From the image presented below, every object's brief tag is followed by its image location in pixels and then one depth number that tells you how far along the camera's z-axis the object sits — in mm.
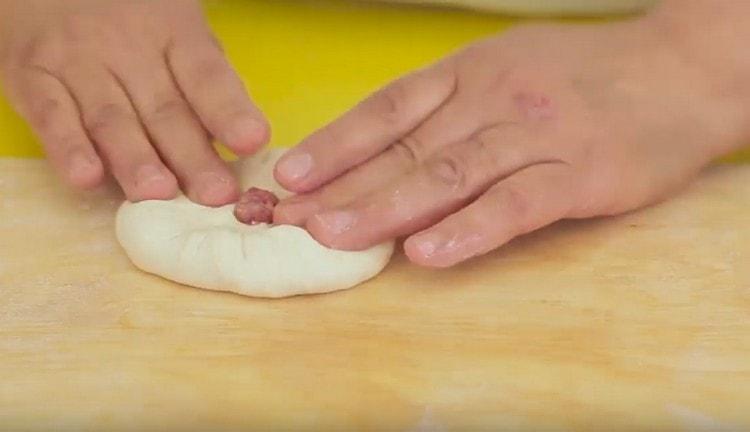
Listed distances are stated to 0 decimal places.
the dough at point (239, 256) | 573
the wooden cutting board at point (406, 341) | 535
